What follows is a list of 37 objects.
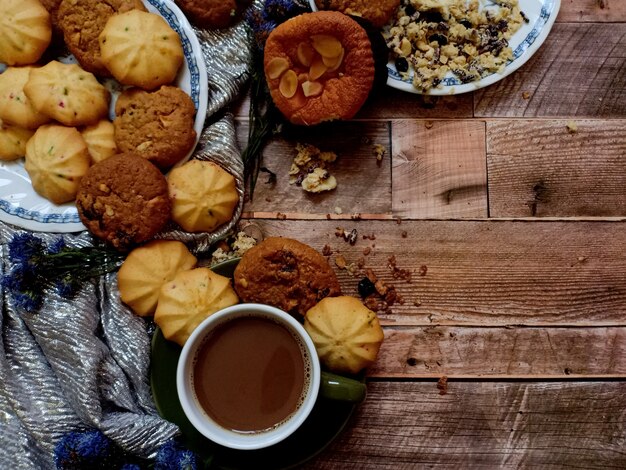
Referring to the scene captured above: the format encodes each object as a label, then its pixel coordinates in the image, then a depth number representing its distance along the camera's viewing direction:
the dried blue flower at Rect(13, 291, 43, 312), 0.38
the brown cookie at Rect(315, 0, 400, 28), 0.39
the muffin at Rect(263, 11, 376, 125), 0.37
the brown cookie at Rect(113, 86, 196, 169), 0.38
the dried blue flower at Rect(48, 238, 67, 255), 0.38
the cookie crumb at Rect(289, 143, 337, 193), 0.40
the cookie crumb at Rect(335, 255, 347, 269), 0.40
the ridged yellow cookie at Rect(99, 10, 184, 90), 0.37
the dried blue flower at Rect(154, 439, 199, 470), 0.35
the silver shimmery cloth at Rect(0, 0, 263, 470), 0.37
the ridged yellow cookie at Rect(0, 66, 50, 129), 0.38
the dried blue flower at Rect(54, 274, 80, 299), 0.38
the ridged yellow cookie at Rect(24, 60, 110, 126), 0.37
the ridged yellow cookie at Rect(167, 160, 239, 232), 0.38
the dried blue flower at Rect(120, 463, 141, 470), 0.36
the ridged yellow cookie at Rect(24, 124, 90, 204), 0.37
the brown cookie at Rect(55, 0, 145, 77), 0.38
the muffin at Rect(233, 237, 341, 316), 0.36
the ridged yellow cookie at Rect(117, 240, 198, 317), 0.37
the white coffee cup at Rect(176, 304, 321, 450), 0.33
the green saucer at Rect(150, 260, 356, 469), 0.36
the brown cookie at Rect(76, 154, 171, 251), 0.37
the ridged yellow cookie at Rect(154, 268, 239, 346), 0.36
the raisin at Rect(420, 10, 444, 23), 0.40
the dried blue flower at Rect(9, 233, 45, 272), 0.37
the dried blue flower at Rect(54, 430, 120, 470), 0.35
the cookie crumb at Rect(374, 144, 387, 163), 0.41
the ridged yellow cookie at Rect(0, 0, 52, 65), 0.38
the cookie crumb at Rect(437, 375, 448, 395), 0.40
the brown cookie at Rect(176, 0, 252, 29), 0.39
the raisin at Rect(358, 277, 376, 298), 0.40
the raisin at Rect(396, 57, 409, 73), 0.40
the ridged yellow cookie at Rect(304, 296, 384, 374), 0.35
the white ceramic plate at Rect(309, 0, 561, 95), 0.40
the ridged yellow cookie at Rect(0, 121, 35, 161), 0.39
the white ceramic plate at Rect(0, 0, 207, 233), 0.39
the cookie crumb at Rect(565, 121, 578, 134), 0.42
